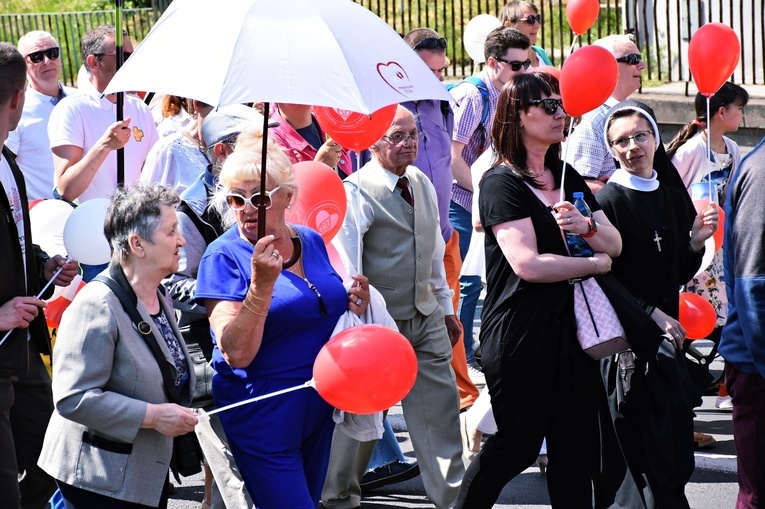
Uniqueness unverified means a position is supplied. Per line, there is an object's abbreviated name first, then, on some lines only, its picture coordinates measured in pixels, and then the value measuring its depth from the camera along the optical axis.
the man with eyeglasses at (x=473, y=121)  15.67
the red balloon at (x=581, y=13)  16.11
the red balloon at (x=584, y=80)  9.84
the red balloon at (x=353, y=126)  10.05
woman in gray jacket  7.50
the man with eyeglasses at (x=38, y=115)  14.30
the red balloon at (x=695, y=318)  11.77
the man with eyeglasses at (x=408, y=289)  10.94
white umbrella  7.49
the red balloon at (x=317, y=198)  9.71
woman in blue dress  7.96
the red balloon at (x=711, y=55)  12.05
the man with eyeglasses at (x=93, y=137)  12.32
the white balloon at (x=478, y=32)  19.66
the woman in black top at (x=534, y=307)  9.26
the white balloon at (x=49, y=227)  10.84
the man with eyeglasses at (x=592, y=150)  12.80
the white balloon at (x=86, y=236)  9.90
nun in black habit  9.58
